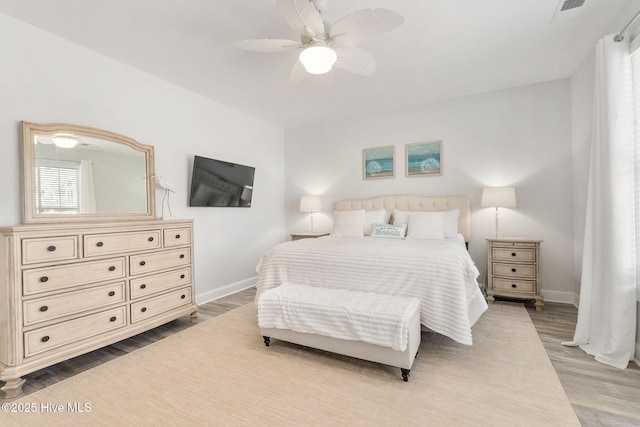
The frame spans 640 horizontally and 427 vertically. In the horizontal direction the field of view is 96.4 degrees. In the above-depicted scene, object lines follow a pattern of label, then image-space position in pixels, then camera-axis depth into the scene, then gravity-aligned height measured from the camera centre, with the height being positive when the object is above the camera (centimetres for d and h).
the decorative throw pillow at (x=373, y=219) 434 -16
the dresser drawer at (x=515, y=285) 349 -98
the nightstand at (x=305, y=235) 493 -46
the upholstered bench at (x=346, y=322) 203 -88
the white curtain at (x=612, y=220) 218 -11
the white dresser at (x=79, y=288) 199 -64
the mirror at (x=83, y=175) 241 +34
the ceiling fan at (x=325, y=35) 185 +126
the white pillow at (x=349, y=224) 427 -23
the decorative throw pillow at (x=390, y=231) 387 -31
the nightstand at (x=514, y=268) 347 -76
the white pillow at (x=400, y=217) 416 -13
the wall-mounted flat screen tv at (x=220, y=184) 386 +38
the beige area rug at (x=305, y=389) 171 -125
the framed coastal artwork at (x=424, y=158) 446 +79
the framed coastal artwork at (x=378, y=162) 481 +79
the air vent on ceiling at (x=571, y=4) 226 +162
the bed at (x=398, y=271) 235 -59
